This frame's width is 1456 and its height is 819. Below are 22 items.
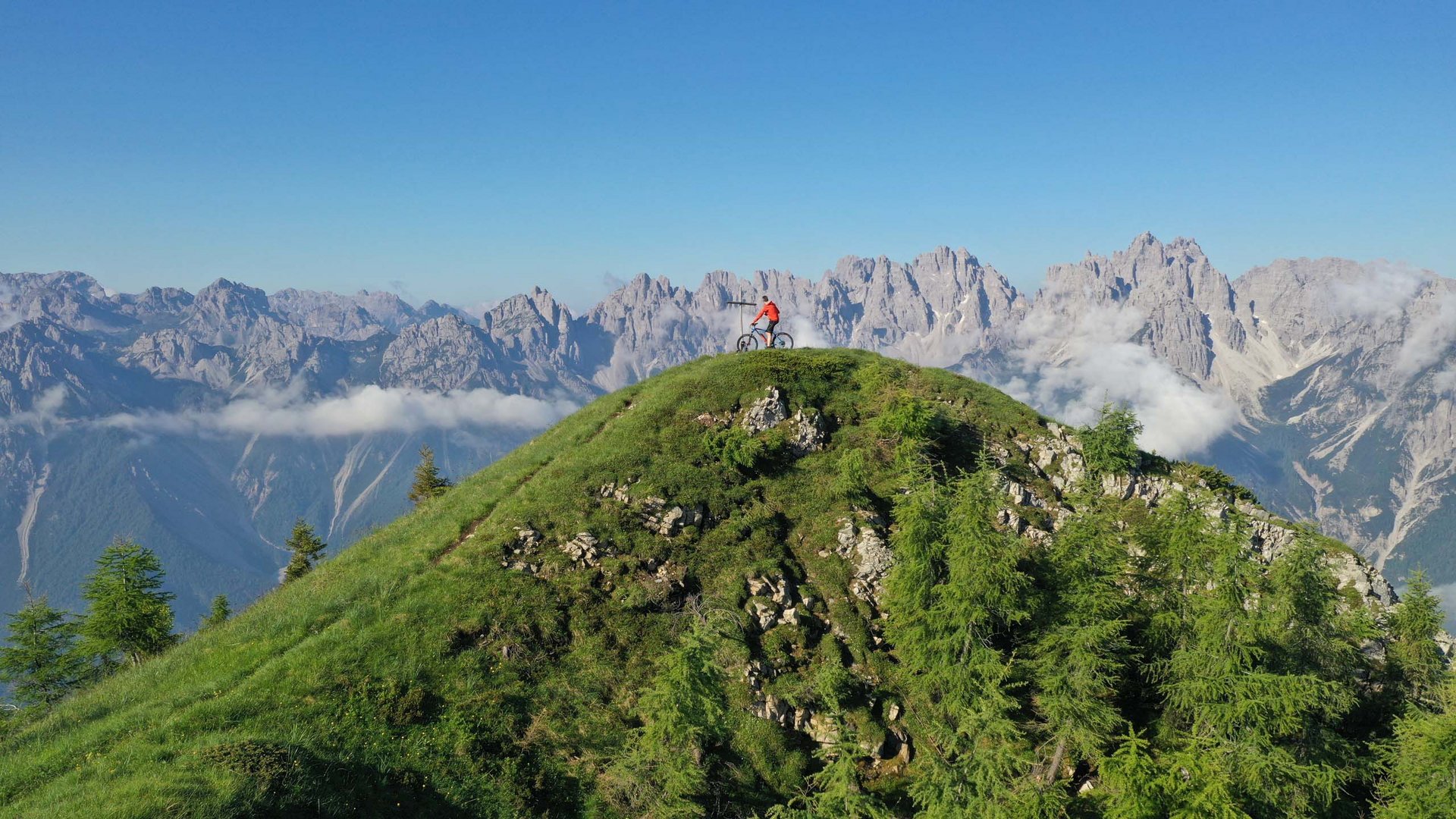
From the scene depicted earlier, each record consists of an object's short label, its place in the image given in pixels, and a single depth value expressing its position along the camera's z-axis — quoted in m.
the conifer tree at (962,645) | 22.86
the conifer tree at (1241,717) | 22.97
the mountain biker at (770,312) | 52.83
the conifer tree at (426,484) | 63.88
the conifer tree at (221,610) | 52.26
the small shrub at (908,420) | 45.41
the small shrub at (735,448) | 43.34
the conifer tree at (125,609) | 41.25
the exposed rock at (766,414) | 47.06
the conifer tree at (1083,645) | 25.94
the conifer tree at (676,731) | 23.80
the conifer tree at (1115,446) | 49.09
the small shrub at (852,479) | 41.47
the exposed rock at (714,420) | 47.12
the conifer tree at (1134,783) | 21.81
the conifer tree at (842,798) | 21.67
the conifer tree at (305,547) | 57.25
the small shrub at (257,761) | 20.55
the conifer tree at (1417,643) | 33.31
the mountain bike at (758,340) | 57.47
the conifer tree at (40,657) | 45.75
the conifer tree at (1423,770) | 23.83
